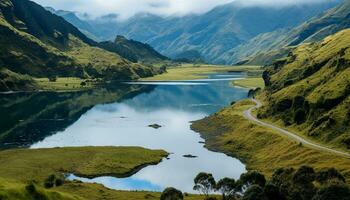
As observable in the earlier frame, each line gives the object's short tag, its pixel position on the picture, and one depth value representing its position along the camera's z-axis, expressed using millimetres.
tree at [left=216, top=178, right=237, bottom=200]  127938
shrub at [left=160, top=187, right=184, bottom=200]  120956
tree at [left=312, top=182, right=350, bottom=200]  97188
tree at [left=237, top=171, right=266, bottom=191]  122688
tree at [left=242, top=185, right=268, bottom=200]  106750
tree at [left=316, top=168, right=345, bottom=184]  113506
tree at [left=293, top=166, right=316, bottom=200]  108100
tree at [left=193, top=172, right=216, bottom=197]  133750
